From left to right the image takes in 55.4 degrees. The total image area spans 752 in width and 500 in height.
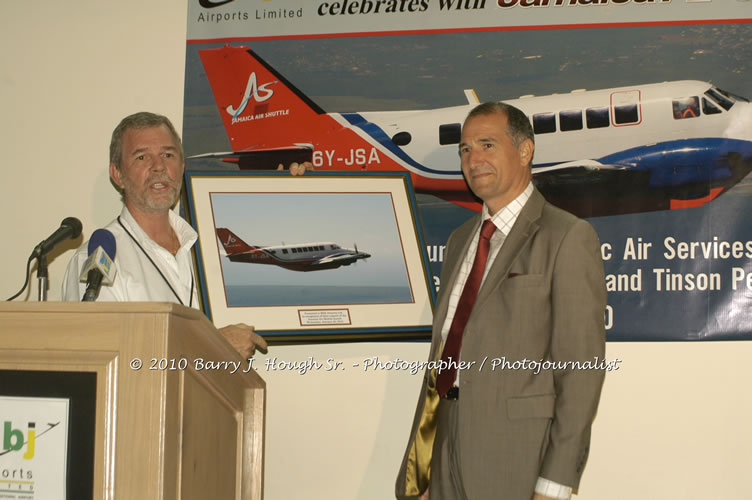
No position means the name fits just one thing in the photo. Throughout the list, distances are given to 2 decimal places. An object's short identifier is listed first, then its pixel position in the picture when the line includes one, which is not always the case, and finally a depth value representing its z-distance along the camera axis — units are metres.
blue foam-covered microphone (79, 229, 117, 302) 2.00
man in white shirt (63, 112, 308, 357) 2.88
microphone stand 2.20
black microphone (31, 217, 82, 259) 2.29
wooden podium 1.67
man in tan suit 2.35
